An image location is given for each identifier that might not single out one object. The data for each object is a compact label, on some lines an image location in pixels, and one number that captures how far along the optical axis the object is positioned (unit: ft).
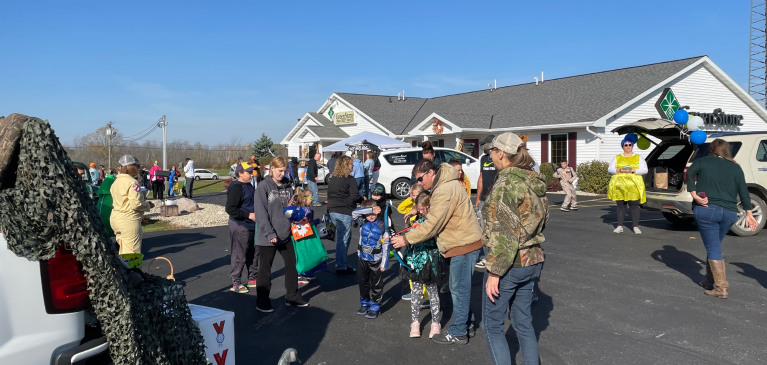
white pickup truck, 7.41
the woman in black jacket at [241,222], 22.24
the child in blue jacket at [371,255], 18.38
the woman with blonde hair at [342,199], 24.04
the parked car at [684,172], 33.01
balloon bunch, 30.55
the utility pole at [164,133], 115.85
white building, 73.41
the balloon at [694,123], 31.94
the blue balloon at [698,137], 30.40
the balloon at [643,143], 38.14
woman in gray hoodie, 19.17
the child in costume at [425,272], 16.42
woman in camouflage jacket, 11.58
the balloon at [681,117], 32.37
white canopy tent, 65.36
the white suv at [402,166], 60.75
